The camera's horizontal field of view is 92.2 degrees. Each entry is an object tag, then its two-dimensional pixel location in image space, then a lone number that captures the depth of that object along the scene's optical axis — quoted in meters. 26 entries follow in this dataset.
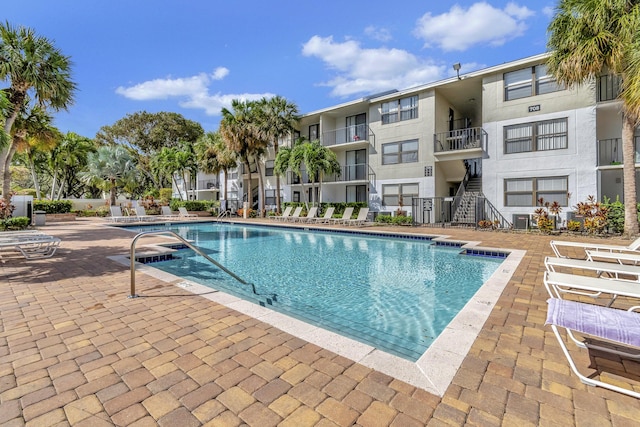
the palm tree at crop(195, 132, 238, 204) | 25.44
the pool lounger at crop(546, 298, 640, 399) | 2.14
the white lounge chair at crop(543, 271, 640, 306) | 2.86
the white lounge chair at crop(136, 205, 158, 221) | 20.88
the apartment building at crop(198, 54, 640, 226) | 13.62
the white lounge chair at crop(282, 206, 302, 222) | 20.14
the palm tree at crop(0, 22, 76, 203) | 11.94
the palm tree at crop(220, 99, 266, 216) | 22.11
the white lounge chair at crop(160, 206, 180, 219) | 22.62
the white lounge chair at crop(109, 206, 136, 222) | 19.80
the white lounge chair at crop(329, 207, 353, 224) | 18.03
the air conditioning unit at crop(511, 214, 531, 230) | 14.18
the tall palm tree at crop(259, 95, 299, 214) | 21.92
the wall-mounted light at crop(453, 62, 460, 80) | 15.34
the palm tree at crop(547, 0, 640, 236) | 10.26
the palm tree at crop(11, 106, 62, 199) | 14.05
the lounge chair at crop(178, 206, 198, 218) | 23.61
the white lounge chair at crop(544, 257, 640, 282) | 3.93
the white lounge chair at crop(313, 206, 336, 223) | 18.52
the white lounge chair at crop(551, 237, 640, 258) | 5.47
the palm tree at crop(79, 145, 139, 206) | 28.11
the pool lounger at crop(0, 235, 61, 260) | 6.81
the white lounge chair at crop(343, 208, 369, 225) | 17.61
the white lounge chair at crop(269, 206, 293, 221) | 21.14
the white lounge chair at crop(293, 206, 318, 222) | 19.48
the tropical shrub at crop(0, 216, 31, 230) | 13.39
